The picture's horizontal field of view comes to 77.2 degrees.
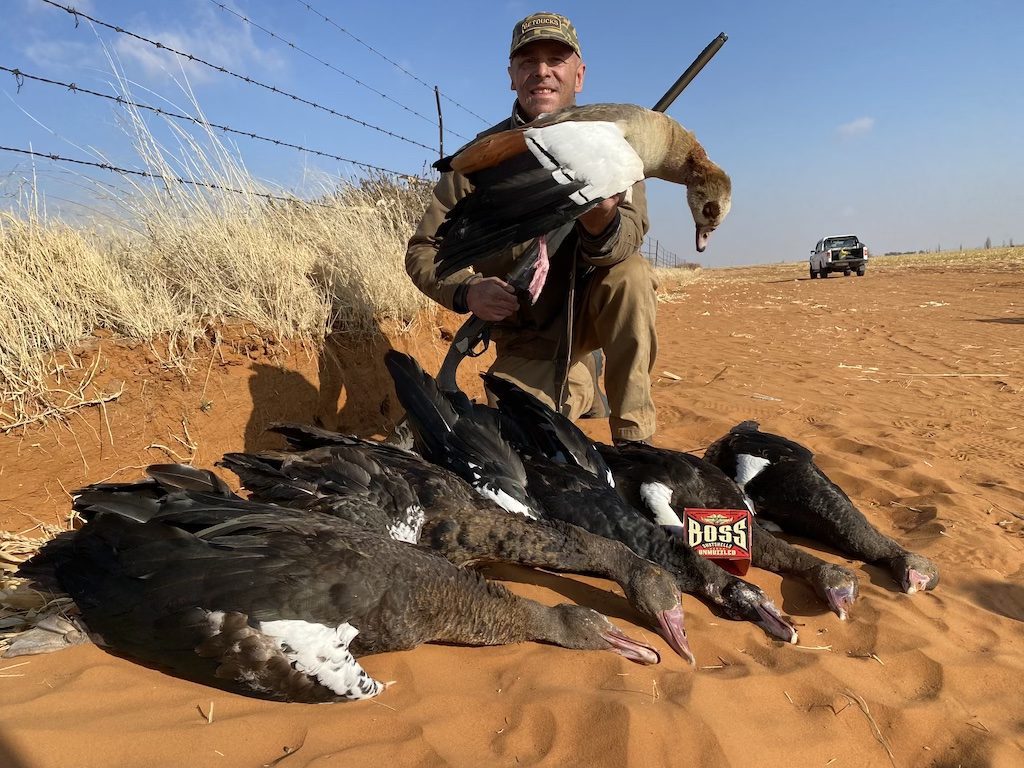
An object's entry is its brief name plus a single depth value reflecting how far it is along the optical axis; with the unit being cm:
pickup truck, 2890
